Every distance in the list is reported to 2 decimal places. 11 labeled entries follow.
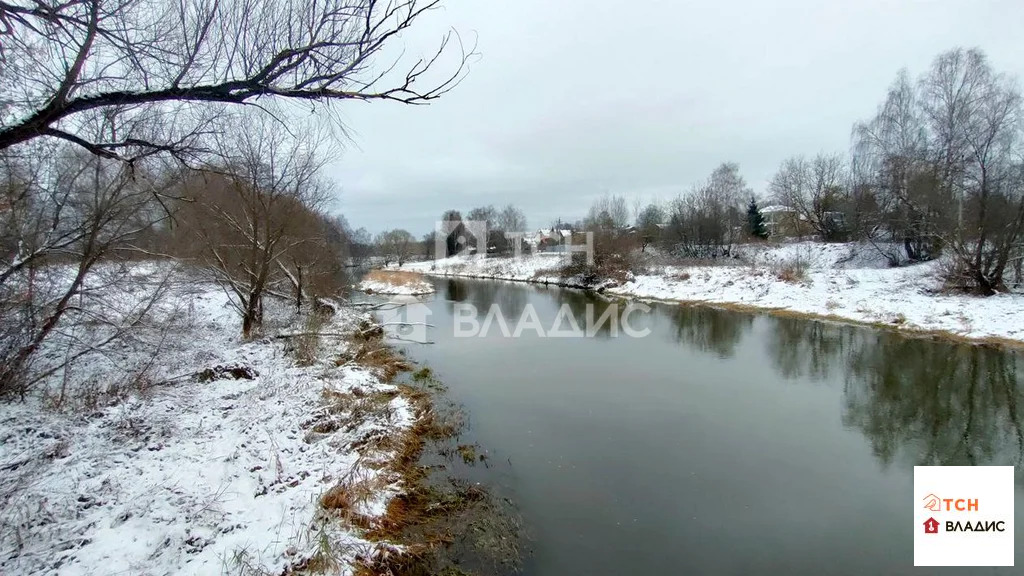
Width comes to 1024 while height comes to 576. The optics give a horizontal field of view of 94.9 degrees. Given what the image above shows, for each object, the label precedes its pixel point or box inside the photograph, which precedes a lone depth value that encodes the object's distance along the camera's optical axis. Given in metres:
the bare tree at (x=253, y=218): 10.09
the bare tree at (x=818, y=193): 30.92
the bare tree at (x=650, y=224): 39.53
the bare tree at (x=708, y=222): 33.50
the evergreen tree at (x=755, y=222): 40.66
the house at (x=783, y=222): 36.51
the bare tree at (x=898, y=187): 17.12
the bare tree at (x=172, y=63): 2.35
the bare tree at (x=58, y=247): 4.86
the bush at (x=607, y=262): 29.42
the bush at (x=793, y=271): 20.55
